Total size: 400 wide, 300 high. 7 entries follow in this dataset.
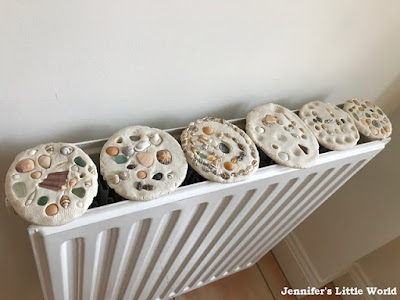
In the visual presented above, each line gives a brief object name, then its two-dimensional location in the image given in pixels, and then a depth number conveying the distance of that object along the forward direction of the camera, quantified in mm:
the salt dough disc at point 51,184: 450
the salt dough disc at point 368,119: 722
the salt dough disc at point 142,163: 501
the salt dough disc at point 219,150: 553
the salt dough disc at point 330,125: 670
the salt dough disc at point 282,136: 612
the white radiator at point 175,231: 508
